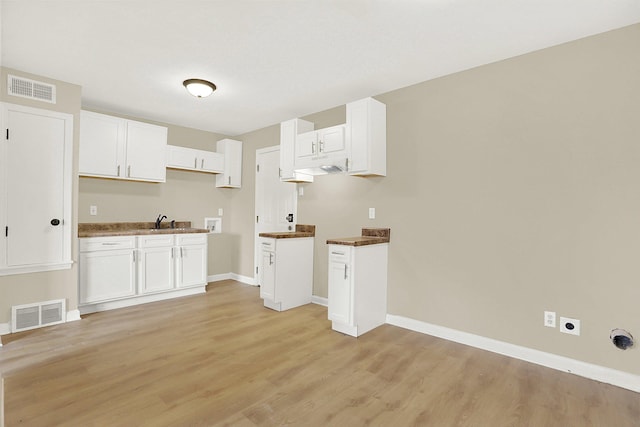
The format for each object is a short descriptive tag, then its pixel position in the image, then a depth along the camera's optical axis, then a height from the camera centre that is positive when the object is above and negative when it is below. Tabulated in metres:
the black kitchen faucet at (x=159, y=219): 4.72 -0.10
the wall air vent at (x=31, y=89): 3.09 +1.24
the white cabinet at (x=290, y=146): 4.14 +0.91
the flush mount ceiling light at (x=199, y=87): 3.29 +1.34
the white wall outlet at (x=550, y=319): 2.54 -0.84
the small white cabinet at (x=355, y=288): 3.11 -0.76
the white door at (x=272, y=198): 4.71 +0.24
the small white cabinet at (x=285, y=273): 3.90 -0.76
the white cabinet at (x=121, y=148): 3.84 +0.84
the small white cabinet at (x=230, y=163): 5.39 +0.87
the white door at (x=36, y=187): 3.07 +0.25
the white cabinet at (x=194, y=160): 4.76 +0.85
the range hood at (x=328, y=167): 3.55 +0.56
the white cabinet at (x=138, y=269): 3.68 -0.74
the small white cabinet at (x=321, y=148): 3.59 +0.80
